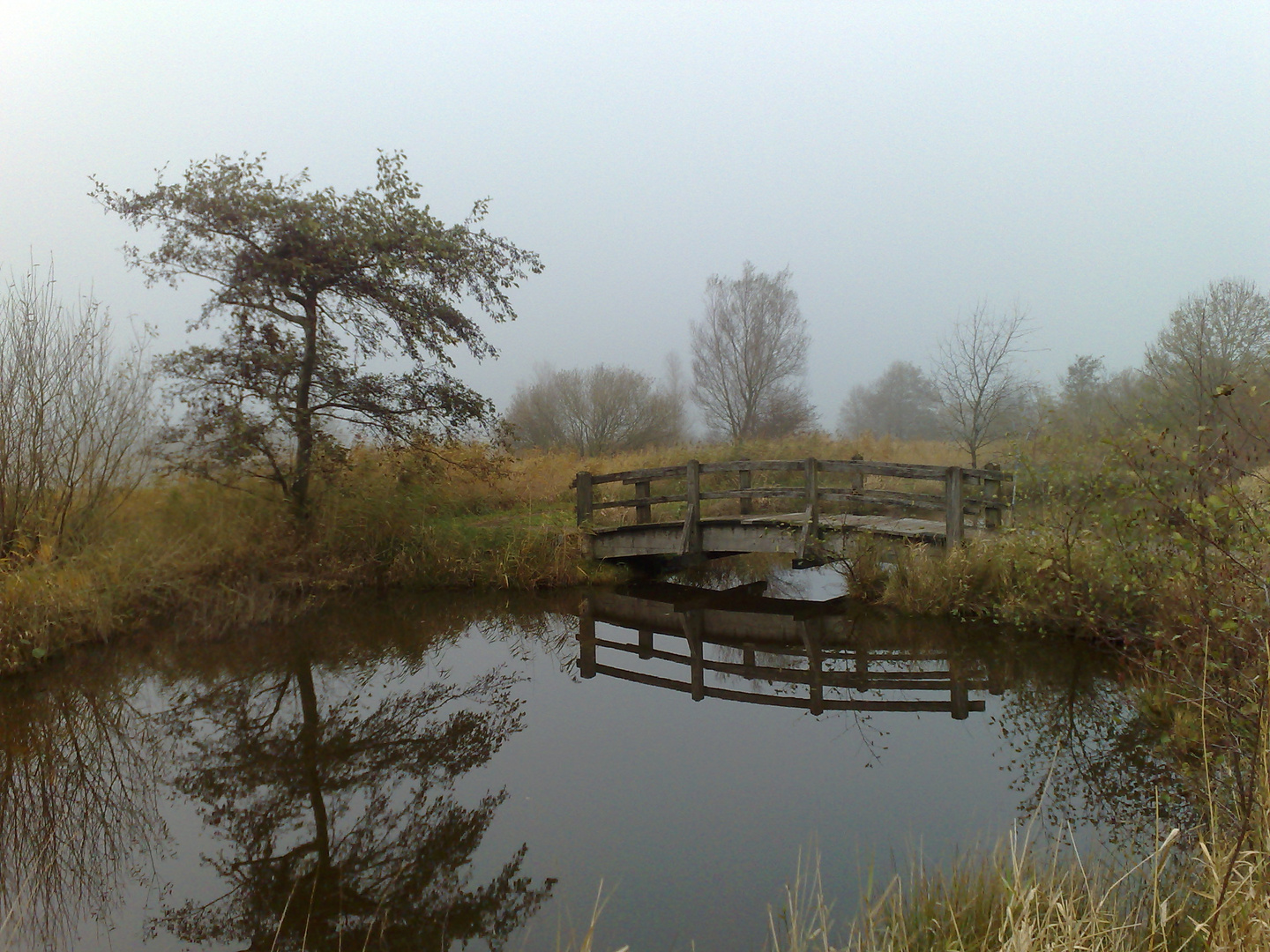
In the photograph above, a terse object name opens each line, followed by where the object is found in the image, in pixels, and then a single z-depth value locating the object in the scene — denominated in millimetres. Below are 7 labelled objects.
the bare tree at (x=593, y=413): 23031
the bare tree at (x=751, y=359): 28281
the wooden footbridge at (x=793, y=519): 10062
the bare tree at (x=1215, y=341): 15156
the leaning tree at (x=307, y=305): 10469
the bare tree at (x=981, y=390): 20812
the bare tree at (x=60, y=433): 9555
